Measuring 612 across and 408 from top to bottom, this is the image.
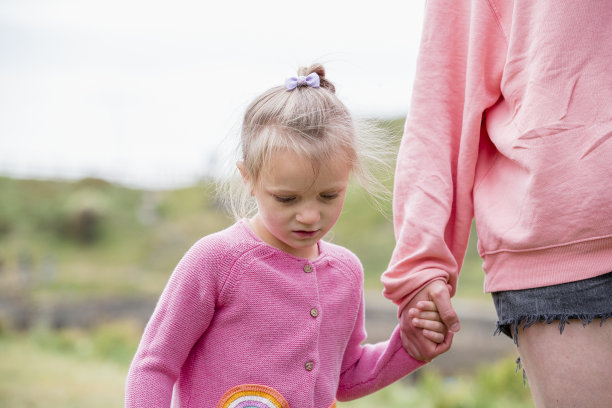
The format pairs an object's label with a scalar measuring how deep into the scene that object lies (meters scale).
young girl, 1.57
